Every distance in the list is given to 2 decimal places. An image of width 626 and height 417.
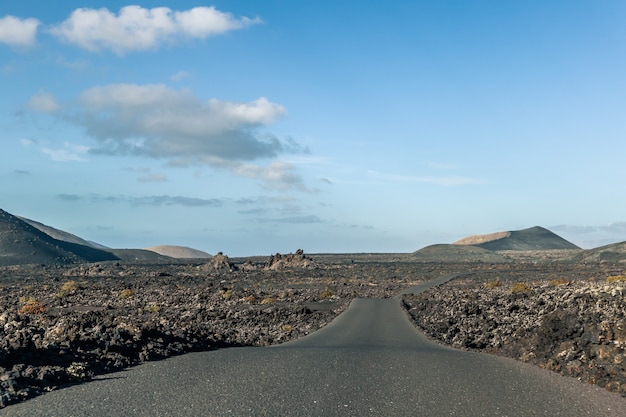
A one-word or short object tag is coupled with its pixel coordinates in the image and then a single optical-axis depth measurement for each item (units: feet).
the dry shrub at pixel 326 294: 182.40
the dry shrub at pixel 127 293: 175.18
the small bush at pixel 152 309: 132.46
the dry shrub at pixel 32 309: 129.39
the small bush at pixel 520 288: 141.10
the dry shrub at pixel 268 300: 160.56
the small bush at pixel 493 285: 199.11
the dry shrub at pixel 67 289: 179.96
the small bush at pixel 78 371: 44.70
